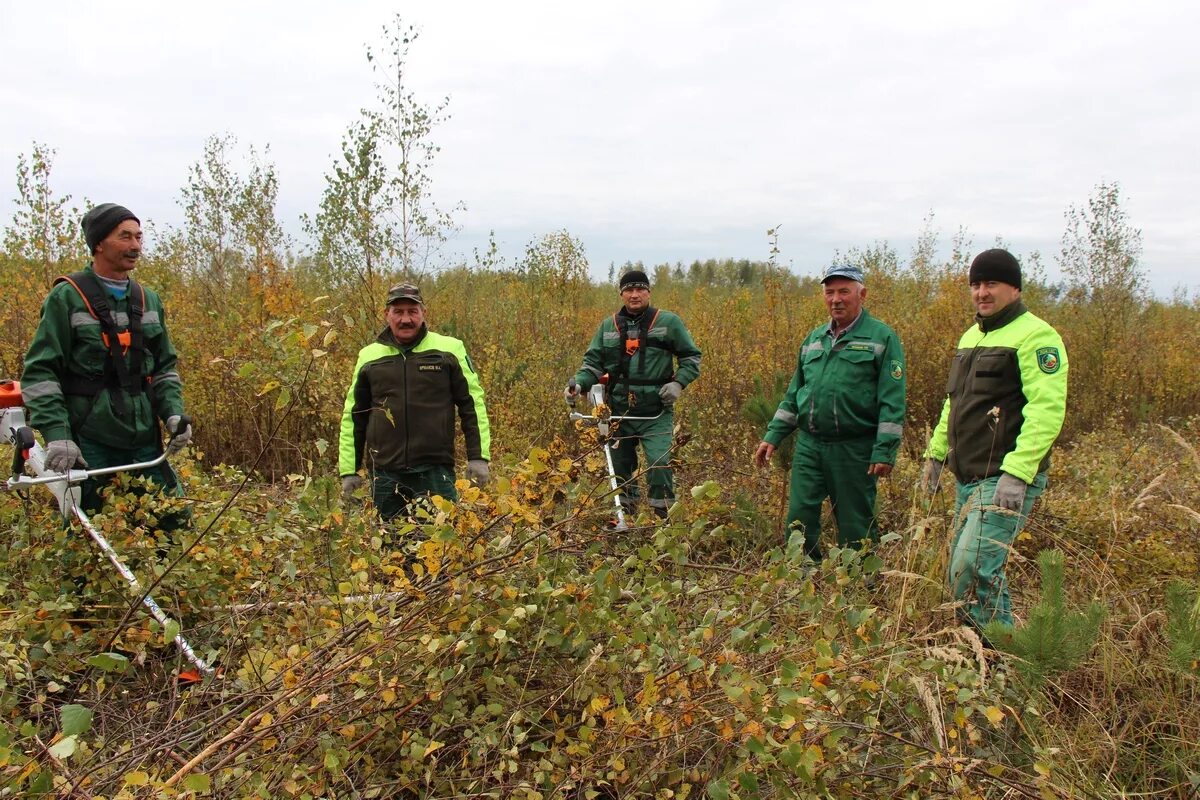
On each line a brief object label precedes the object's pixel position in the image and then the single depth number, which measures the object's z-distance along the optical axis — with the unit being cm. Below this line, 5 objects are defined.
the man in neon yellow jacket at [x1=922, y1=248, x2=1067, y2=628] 316
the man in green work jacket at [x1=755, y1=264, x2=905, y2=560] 401
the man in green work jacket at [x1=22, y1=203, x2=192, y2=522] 339
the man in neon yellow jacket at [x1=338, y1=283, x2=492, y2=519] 408
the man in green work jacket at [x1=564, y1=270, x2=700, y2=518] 543
